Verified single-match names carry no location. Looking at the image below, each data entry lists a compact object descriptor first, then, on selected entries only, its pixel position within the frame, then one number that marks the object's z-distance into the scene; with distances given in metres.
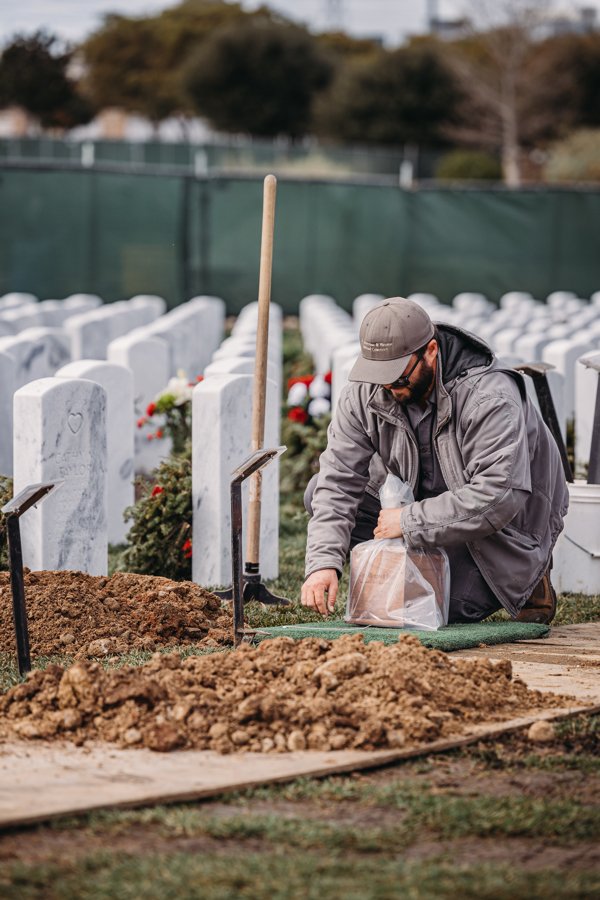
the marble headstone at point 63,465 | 10.49
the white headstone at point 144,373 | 15.36
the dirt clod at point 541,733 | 7.17
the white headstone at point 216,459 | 11.32
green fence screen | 34.29
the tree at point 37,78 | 113.44
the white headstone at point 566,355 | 15.74
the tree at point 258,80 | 113.02
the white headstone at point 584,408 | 14.17
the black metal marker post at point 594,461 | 11.47
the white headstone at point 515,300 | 28.07
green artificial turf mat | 8.72
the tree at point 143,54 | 133.76
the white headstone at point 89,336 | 19.93
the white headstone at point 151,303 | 25.32
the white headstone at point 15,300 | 25.09
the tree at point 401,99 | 98.94
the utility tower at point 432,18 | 170.57
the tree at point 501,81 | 96.72
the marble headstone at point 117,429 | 12.37
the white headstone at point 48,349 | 16.85
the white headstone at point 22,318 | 21.46
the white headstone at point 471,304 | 27.19
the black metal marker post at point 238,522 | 8.45
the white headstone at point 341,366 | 14.17
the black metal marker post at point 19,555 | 7.98
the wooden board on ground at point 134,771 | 6.23
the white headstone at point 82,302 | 26.06
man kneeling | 8.86
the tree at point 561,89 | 100.05
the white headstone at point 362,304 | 26.20
